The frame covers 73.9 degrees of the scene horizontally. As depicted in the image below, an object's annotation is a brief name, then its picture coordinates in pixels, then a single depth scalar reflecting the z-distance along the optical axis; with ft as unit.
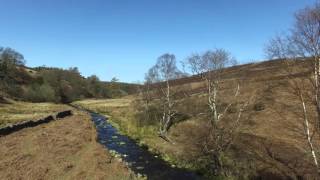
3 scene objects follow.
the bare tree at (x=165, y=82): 98.33
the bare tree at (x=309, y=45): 42.36
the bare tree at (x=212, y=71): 71.04
